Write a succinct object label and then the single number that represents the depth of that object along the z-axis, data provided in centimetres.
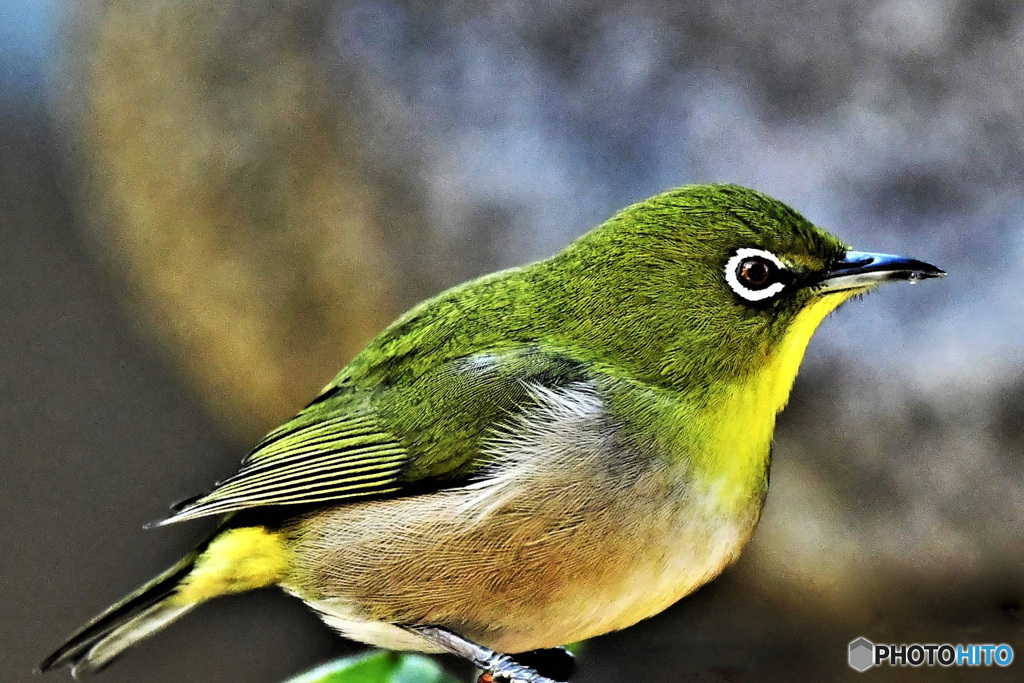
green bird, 186
